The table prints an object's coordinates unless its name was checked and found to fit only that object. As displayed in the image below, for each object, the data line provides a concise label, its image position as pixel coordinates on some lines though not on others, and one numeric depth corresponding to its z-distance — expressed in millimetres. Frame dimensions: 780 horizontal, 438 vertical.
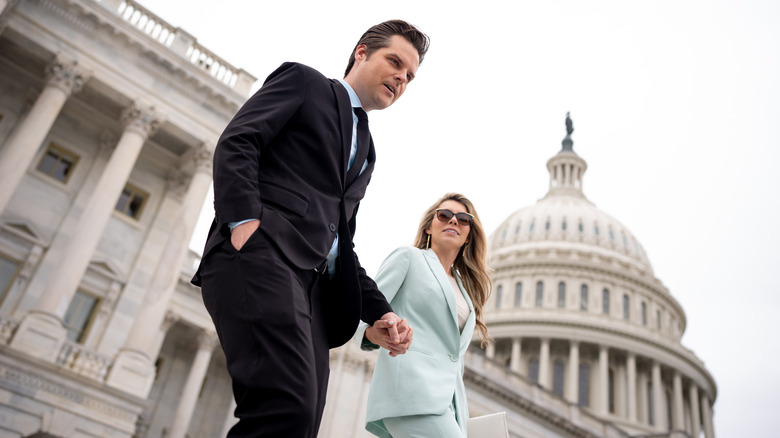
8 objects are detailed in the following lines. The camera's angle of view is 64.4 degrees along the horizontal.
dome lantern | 92875
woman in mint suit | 3619
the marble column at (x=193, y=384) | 22078
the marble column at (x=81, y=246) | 15656
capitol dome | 60125
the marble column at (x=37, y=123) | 16781
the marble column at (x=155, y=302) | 16859
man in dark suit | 2150
